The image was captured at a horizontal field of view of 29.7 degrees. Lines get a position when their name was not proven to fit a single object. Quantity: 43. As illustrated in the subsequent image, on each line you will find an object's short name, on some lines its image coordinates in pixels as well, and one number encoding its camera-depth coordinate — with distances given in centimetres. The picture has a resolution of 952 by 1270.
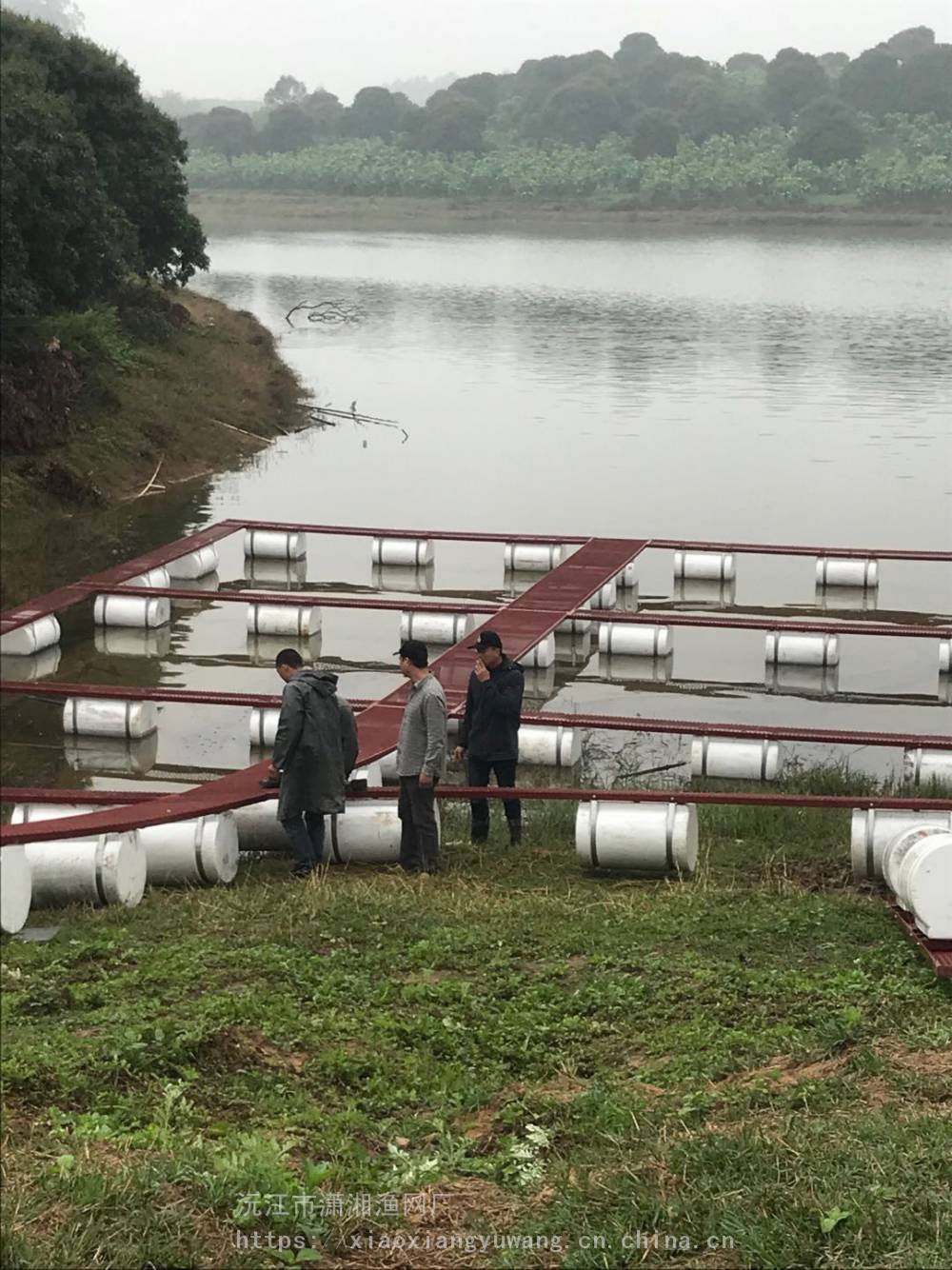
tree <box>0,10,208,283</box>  3531
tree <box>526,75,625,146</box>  15075
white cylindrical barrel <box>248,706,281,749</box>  1614
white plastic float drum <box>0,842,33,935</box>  976
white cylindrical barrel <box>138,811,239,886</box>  1130
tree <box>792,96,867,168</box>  12500
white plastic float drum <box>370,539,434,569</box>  2464
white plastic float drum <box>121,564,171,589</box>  2172
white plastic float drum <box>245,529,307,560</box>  2488
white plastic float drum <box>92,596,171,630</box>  2069
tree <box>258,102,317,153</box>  16212
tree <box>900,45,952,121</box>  14338
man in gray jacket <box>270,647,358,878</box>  1135
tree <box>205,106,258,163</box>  16275
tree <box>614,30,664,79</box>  18738
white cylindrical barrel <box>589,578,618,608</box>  2204
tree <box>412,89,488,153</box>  14188
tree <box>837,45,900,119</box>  14738
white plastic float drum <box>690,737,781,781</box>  1524
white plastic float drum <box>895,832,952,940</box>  906
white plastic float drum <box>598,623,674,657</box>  1977
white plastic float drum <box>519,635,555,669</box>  1881
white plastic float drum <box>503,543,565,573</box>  2472
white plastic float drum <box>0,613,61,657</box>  1917
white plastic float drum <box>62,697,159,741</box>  1653
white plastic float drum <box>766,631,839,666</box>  1950
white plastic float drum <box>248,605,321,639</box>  2066
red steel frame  1145
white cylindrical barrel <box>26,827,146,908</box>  1053
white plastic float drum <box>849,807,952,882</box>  1120
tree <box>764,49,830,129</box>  14975
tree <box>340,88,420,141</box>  16688
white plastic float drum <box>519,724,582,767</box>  1574
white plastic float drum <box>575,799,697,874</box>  1149
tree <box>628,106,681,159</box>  13475
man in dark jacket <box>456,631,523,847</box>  1259
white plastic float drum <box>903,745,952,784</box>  1480
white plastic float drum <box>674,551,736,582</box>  2394
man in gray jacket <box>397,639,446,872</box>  1152
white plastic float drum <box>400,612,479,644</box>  2016
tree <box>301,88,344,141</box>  16870
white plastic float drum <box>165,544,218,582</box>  2361
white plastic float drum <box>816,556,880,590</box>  2359
